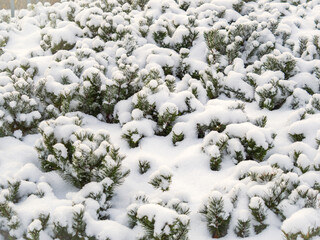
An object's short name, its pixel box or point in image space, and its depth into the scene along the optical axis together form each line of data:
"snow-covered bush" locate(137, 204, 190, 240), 2.50
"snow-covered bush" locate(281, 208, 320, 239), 2.37
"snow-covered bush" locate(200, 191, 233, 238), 2.68
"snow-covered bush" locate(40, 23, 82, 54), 5.64
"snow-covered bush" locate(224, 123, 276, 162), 3.38
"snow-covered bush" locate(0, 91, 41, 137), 3.83
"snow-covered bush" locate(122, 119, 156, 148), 3.79
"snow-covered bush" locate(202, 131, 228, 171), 3.36
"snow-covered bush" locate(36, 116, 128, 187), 3.05
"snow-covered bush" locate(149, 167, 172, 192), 3.04
